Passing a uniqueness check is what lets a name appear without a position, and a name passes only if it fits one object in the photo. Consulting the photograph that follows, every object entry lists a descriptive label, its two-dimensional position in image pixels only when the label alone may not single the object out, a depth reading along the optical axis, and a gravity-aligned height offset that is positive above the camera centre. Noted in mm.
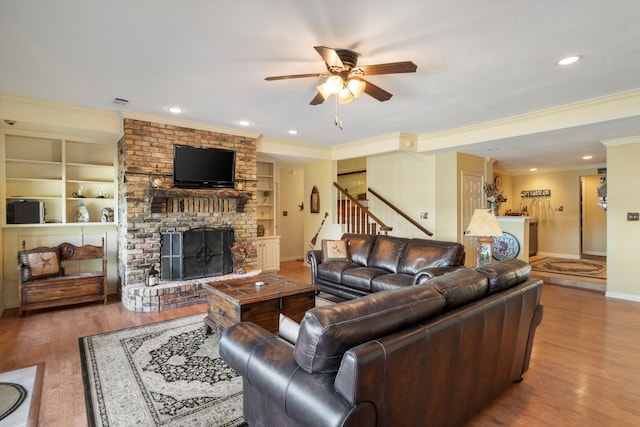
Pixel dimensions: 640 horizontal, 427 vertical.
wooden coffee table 2949 -854
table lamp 3215 -179
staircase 6264 -77
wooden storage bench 3958 -817
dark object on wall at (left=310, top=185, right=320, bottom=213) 7434 +318
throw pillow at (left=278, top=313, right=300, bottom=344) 1723 -635
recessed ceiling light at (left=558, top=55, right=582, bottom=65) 2704 +1304
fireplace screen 4605 -579
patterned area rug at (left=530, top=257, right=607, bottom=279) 6234 -1200
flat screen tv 4707 +729
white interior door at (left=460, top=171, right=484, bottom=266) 5984 +203
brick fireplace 4324 +100
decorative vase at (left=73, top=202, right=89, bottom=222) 4750 +22
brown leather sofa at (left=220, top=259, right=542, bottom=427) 1228 -663
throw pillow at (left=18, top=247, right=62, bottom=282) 3996 -604
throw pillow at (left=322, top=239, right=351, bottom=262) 4949 -580
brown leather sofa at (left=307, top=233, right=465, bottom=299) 3965 -693
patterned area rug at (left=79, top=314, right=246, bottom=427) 2061 -1277
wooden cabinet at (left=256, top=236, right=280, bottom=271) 6445 -801
